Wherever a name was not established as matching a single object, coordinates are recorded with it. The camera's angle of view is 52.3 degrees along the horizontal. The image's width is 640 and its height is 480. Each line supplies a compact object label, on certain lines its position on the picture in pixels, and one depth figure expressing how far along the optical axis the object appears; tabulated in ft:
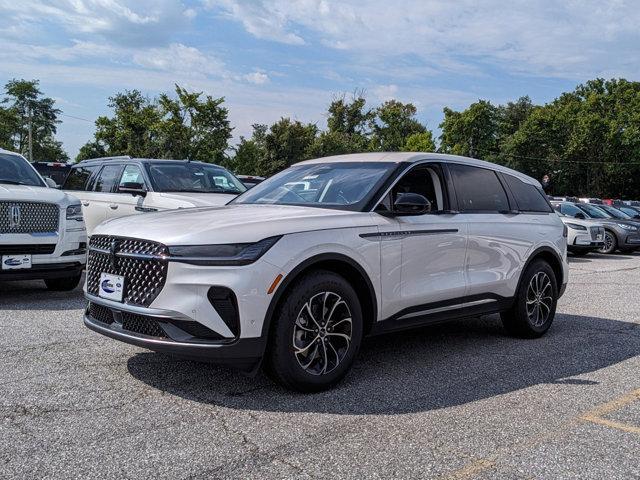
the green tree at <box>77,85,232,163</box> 141.08
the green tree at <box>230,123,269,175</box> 186.91
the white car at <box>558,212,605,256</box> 58.29
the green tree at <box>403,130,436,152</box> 249.71
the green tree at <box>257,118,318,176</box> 185.47
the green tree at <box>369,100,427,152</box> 272.31
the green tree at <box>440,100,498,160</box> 243.19
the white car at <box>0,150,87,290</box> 24.30
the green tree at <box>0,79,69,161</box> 234.79
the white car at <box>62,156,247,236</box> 30.83
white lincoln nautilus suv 13.16
